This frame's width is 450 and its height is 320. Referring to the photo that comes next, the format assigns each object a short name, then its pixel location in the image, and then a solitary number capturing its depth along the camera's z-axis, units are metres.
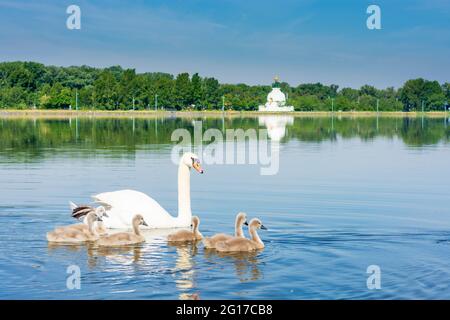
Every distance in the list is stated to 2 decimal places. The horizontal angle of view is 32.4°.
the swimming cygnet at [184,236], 12.23
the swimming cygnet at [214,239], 11.58
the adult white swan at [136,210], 13.66
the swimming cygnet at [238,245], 11.42
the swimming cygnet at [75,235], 11.99
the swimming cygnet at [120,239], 11.98
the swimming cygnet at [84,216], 12.31
